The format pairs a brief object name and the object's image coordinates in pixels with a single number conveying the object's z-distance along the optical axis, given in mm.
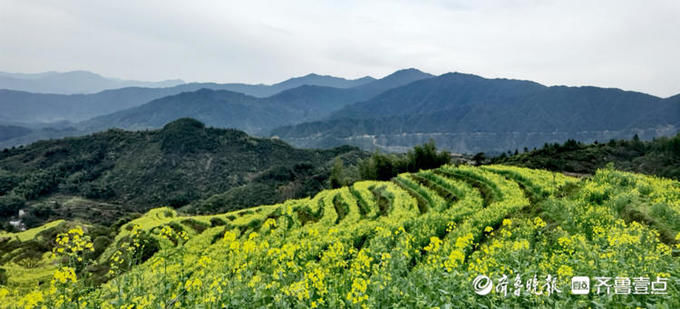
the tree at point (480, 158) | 63616
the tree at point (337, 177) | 55562
